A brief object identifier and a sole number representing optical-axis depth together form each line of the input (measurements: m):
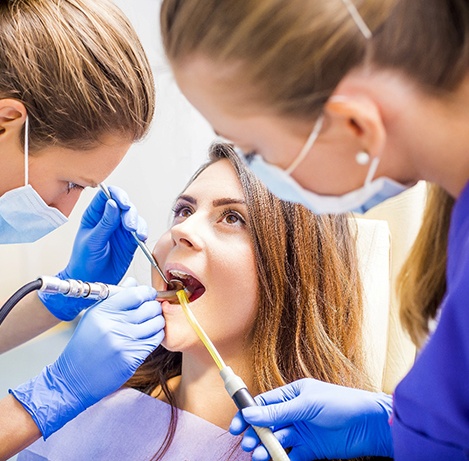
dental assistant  0.73
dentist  1.20
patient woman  1.53
